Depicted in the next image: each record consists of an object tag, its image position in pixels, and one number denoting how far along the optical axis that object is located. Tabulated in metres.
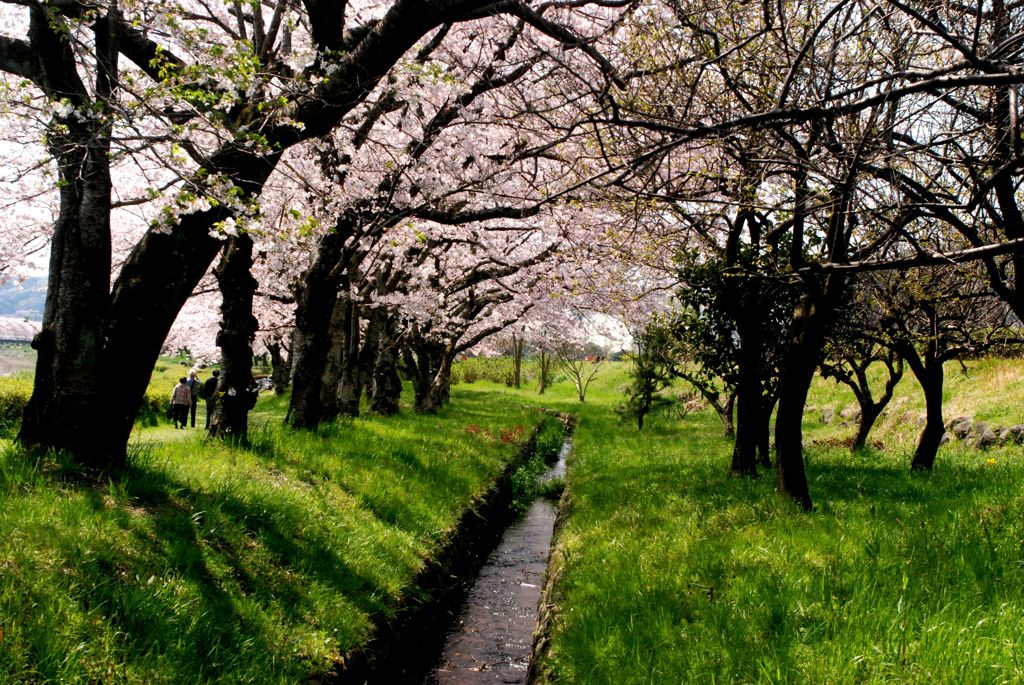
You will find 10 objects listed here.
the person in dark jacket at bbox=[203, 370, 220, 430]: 20.89
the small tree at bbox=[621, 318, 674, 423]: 20.20
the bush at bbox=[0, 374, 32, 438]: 17.62
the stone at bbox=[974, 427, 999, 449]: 13.34
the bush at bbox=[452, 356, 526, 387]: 56.84
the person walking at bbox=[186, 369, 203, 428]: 22.79
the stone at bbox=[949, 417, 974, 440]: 14.88
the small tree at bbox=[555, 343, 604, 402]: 44.28
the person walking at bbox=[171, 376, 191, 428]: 21.28
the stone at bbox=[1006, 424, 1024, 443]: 12.63
